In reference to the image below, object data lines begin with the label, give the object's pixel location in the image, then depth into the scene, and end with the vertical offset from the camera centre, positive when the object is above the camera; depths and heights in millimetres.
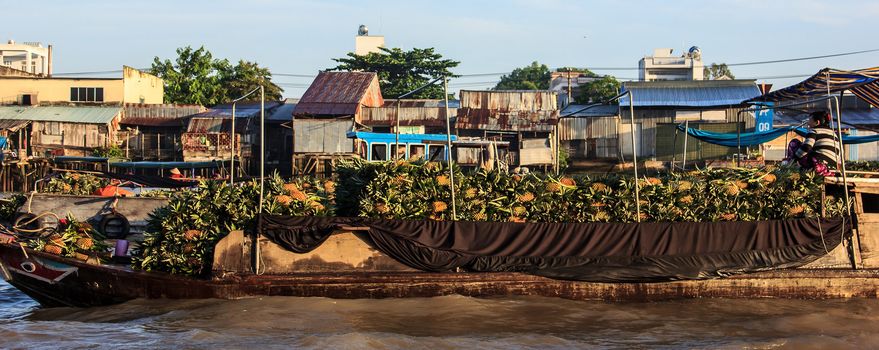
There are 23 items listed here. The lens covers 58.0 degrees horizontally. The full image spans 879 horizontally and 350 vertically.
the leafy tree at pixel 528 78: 61812 +9218
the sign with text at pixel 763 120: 29109 +2520
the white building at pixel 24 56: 57875 +10430
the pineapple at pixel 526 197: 9586 -76
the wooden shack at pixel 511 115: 31609 +3036
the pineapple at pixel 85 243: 9650 -575
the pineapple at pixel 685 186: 9820 +36
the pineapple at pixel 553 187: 9734 +42
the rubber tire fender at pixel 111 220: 12953 -466
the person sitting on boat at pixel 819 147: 10242 +523
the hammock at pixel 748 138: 16453 +1079
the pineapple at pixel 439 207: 9391 -181
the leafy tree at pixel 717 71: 65062 +9778
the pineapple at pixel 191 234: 8977 -453
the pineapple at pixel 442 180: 9469 +139
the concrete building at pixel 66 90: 36188 +4888
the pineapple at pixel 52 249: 9398 -625
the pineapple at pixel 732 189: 9797 -9
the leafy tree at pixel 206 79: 40188 +5950
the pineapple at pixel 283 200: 9188 -75
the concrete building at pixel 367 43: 52938 +10032
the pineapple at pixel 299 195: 9297 -20
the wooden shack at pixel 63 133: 34344 +2734
